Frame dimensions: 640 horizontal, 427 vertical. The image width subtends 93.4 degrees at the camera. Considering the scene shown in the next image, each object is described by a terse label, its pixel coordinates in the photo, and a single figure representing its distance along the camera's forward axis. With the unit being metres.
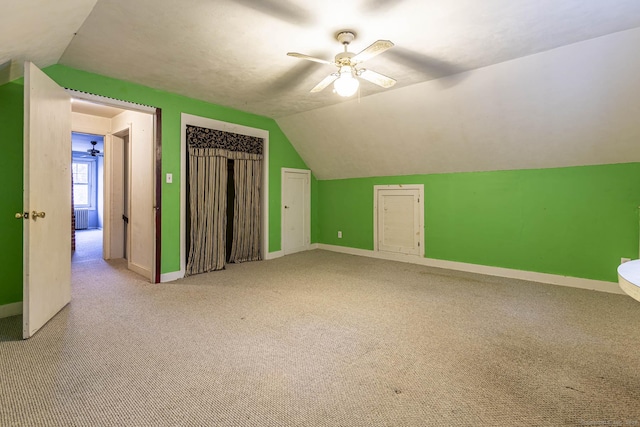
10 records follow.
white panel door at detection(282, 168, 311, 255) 5.60
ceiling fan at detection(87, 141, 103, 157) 7.85
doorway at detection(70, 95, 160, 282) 3.80
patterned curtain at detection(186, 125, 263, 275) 4.17
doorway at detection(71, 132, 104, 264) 8.91
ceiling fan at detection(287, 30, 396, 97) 2.42
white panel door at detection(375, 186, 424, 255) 5.00
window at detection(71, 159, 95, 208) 9.75
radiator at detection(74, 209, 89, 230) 9.45
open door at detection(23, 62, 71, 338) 2.25
